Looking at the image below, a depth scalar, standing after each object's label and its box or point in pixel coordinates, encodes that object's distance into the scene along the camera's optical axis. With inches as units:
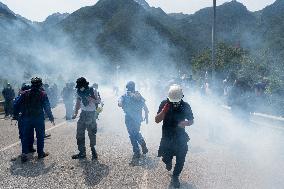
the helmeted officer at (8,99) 866.1
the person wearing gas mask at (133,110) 382.6
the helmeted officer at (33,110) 373.7
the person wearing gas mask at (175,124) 270.1
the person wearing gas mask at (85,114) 370.3
